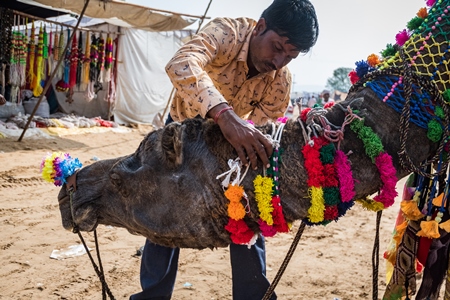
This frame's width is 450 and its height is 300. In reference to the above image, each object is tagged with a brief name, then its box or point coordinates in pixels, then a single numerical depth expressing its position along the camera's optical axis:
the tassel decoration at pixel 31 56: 10.52
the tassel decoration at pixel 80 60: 11.83
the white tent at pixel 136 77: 13.64
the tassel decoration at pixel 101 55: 12.36
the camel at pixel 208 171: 1.62
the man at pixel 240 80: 1.96
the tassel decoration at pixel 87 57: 11.95
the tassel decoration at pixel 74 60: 11.60
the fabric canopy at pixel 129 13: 8.78
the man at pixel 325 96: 18.29
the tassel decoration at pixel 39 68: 10.69
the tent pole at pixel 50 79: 8.07
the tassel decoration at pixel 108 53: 12.63
